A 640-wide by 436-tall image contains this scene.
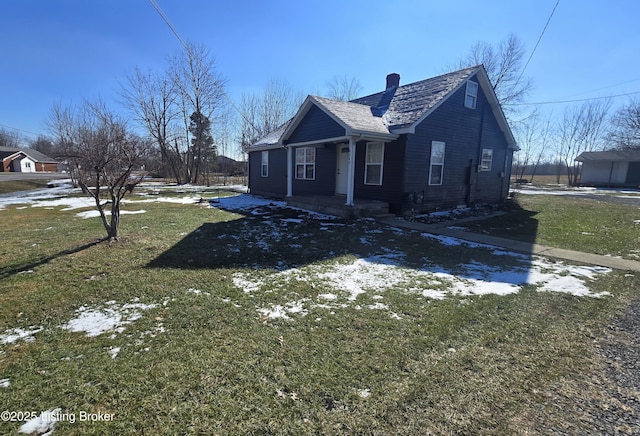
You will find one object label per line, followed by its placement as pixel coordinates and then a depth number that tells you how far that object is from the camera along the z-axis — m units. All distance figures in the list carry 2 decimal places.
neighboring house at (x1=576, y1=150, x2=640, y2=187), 31.81
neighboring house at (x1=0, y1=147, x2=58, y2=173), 49.96
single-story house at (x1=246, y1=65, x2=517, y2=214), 9.92
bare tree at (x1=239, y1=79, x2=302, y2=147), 33.28
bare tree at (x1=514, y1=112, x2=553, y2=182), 37.13
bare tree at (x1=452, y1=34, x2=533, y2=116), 24.36
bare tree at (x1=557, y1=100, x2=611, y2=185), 36.69
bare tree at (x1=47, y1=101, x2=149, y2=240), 5.83
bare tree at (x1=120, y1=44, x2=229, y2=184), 27.33
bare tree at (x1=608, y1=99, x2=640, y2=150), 31.67
